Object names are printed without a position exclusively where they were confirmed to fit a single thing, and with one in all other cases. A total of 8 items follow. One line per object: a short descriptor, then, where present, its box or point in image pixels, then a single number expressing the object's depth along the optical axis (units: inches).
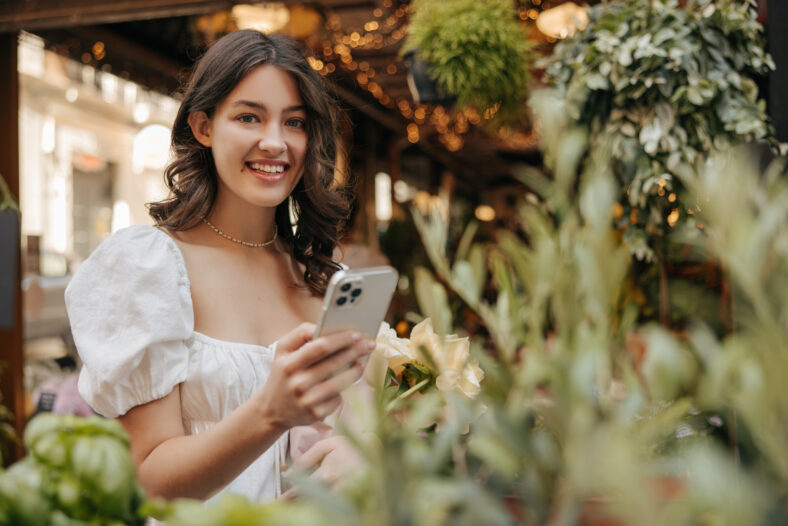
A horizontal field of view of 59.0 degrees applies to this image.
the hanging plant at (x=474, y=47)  74.7
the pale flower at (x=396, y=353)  30.6
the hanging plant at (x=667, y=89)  59.1
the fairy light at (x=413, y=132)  325.4
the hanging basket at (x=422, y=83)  85.5
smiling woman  40.5
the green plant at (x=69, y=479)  16.9
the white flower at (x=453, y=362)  27.0
